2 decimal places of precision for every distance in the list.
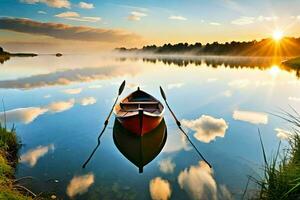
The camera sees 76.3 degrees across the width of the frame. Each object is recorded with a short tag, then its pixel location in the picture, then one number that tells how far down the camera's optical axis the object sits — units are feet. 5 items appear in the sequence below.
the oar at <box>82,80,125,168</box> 24.54
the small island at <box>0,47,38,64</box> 342.08
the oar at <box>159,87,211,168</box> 26.36
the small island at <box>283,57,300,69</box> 141.27
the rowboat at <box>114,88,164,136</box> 27.24
